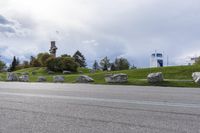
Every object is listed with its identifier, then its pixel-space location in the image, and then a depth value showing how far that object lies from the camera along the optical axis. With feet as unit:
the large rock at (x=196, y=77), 39.96
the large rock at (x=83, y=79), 47.78
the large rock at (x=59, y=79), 50.66
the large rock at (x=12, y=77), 59.36
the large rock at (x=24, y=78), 56.57
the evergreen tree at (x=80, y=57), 203.43
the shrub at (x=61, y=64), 95.79
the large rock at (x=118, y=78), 44.32
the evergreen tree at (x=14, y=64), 196.35
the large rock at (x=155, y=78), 41.46
